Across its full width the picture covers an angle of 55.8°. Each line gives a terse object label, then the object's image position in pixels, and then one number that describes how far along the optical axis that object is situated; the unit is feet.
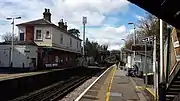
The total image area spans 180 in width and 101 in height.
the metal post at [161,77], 20.71
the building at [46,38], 89.44
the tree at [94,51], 213.56
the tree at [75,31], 238.64
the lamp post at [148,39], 37.51
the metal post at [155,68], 28.57
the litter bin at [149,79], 48.22
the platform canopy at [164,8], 12.63
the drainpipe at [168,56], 21.90
